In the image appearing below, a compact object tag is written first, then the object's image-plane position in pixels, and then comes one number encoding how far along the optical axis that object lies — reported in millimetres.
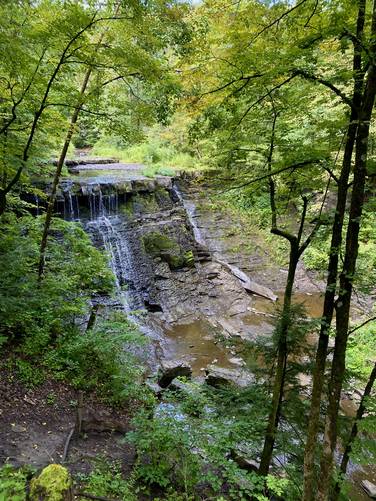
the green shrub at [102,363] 6340
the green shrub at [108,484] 3748
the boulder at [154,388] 7020
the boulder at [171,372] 7905
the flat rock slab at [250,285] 13367
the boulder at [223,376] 7936
